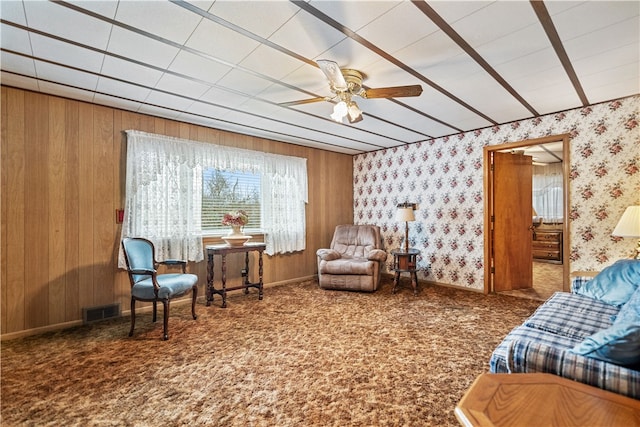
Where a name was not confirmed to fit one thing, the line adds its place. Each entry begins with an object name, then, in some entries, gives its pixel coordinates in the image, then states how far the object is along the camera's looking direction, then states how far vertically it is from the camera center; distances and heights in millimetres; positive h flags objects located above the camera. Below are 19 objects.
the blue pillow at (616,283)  2263 -568
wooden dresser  6652 -723
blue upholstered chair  2804 -652
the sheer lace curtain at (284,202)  4773 +228
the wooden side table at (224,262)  3750 -604
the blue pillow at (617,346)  1150 -535
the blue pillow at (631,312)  1693 -594
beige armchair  4320 -738
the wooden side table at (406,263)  4309 -746
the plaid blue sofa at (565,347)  1174 -712
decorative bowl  3939 -320
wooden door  4359 -104
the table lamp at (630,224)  2724 -97
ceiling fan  2268 +1046
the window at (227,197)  4203 +295
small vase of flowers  3936 -135
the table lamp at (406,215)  4562 +2
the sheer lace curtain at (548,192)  7098 +563
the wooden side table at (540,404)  871 -611
